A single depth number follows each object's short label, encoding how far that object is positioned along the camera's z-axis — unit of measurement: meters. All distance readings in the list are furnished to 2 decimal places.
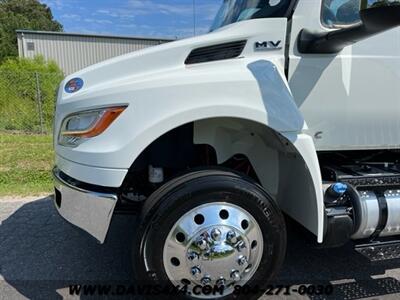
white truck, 2.55
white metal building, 29.25
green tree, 46.00
